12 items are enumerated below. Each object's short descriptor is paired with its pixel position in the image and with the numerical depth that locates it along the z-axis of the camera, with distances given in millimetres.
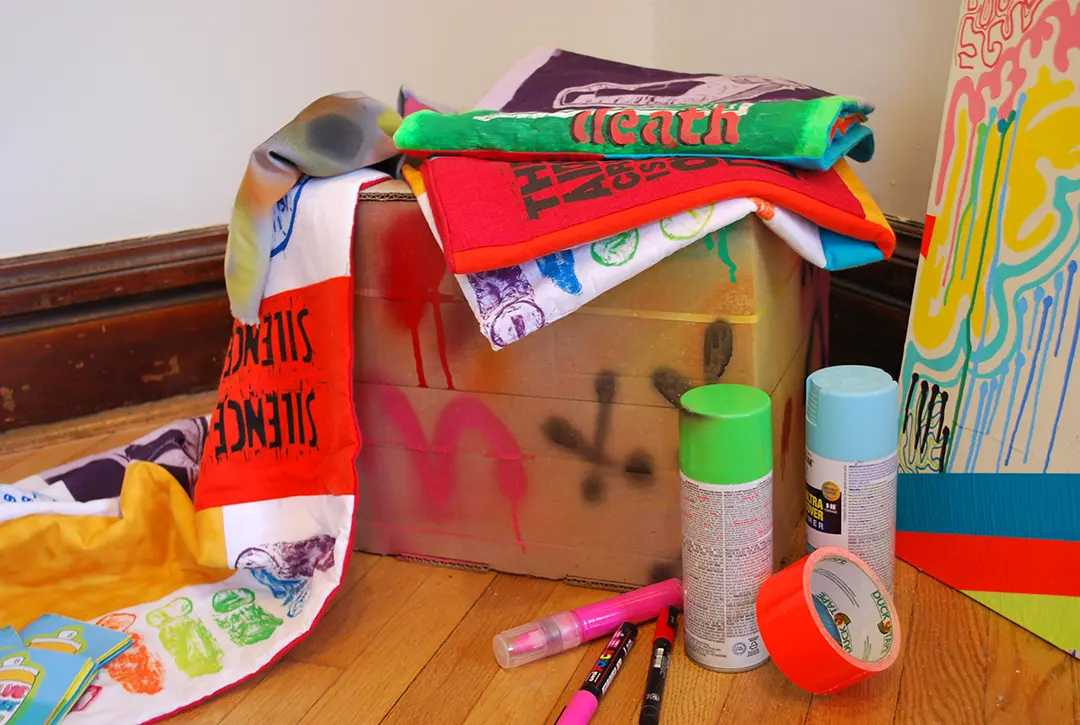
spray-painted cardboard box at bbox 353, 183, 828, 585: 720
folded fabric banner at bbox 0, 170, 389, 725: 785
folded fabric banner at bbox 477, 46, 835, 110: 869
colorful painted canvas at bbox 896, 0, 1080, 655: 700
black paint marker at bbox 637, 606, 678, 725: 655
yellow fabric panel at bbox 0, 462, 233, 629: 807
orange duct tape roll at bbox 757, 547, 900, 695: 634
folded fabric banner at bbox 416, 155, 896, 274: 674
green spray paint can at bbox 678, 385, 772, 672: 658
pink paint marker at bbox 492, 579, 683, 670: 730
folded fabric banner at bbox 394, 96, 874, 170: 705
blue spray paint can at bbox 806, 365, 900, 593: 697
